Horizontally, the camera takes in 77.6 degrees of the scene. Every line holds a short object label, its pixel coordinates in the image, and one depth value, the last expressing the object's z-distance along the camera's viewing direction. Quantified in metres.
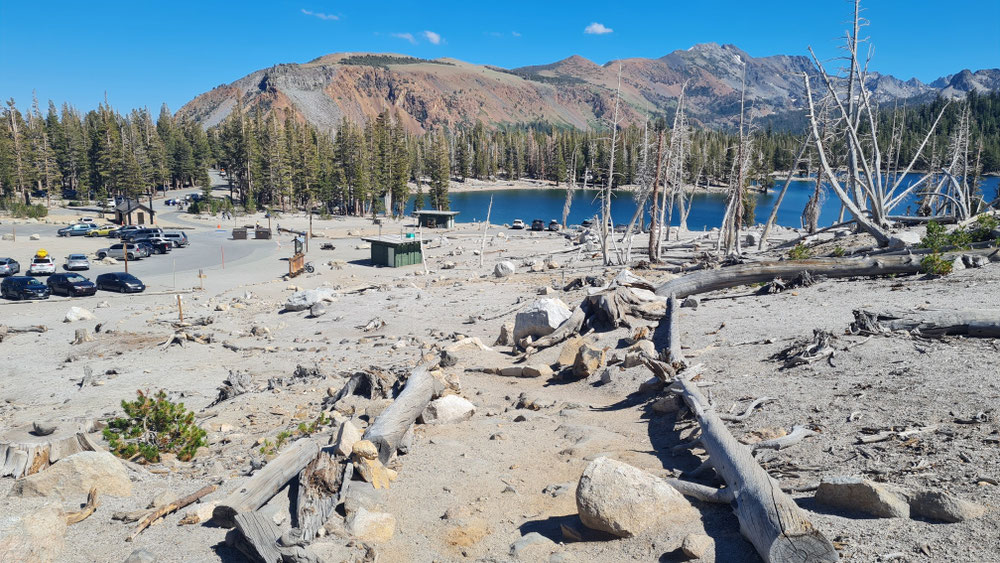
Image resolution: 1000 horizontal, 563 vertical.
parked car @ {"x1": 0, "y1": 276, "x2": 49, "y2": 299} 32.81
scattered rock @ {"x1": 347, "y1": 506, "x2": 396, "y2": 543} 6.80
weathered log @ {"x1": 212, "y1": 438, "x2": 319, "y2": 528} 6.98
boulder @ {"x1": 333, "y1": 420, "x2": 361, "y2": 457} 8.07
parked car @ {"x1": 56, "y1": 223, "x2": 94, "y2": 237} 59.34
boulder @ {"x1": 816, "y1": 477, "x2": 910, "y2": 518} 5.46
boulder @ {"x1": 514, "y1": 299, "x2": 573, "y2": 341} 15.65
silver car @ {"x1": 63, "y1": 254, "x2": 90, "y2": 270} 42.12
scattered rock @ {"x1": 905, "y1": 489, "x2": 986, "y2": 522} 5.19
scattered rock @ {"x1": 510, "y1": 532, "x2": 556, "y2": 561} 6.30
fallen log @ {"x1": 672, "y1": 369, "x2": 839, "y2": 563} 4.91
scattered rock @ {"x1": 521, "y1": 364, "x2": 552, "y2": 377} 13.44
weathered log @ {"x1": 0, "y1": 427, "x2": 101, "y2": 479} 8.22
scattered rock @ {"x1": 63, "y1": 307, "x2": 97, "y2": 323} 27.89
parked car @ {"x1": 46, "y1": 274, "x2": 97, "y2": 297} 33.50
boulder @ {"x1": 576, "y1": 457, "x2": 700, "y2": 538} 6.19
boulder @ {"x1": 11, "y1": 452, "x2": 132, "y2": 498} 7.64
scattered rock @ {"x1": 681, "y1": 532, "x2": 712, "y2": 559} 5.59
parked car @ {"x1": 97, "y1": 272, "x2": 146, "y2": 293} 35.09
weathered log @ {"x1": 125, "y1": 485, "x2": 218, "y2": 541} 7.03
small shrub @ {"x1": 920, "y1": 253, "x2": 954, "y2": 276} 14.62
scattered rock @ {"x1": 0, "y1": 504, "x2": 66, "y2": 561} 6.08
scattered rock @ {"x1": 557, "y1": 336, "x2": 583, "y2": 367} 13.52
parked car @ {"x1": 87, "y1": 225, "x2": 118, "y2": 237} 60.16
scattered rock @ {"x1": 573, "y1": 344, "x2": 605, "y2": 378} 12.65
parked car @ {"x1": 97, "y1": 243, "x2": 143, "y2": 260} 46.25
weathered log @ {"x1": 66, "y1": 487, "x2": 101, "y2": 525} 7.14
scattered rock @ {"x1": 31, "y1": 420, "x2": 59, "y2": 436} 13.27
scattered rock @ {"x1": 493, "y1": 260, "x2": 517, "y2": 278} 32.38
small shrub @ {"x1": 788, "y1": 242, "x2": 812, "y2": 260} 19.59
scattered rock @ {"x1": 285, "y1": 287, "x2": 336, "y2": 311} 28.20
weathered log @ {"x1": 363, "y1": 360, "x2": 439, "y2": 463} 8.70
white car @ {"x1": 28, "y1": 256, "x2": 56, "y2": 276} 39.47
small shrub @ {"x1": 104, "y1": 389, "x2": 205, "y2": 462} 10.16
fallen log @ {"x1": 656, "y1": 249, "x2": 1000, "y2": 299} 15.42
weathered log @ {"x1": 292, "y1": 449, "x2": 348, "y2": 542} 6.90
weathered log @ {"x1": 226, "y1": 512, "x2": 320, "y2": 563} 6.29
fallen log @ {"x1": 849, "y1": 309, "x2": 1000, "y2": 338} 9.65
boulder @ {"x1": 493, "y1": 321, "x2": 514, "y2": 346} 17.00
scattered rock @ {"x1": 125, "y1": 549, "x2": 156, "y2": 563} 6.32
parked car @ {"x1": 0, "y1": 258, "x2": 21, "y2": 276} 39.22
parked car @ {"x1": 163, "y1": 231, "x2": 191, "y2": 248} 55.25
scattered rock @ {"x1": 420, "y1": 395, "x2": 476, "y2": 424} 10.66
